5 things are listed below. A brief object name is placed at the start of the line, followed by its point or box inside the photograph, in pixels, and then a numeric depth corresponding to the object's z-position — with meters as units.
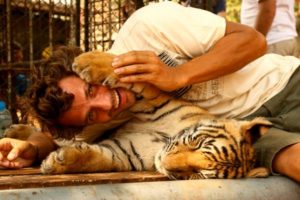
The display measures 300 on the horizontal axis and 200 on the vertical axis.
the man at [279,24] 4.44
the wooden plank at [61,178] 1.31
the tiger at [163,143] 1.58
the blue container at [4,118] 3.42
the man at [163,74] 1.86
